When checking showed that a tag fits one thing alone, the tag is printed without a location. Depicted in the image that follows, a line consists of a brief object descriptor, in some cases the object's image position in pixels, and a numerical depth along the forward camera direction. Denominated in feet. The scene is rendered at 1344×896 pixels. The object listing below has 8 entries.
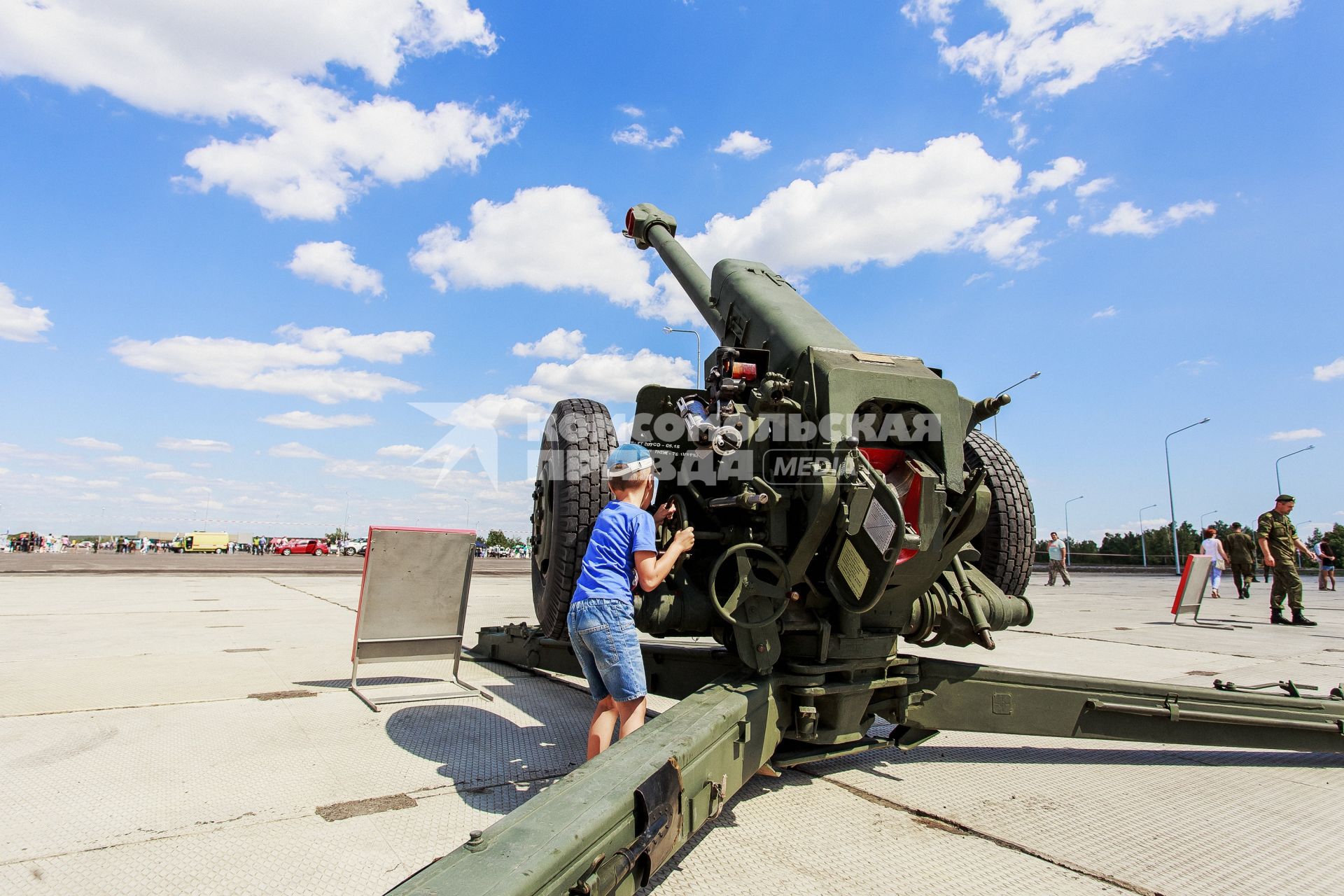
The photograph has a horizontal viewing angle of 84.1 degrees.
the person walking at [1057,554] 58.80
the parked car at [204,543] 195.31
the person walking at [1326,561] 60.64
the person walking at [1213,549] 46.44
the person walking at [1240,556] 48.06
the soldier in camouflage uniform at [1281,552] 31.04
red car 196.33
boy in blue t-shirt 9.00
